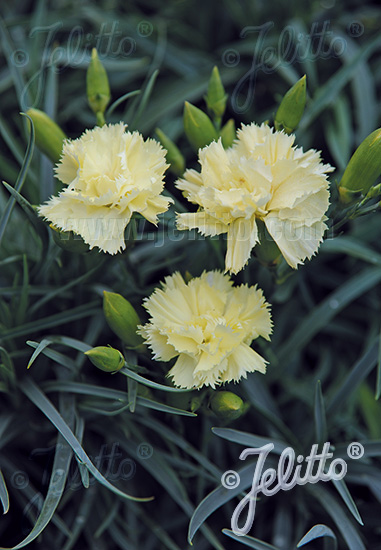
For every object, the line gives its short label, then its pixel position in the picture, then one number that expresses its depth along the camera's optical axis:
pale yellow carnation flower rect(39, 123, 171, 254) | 0.58
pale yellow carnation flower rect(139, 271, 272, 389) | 0.58
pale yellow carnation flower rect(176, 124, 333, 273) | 0.58
